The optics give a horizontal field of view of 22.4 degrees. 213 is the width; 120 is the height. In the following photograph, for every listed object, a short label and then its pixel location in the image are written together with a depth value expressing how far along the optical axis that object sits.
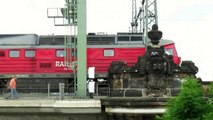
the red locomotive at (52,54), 33.06
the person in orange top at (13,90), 24.25
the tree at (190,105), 13.03
